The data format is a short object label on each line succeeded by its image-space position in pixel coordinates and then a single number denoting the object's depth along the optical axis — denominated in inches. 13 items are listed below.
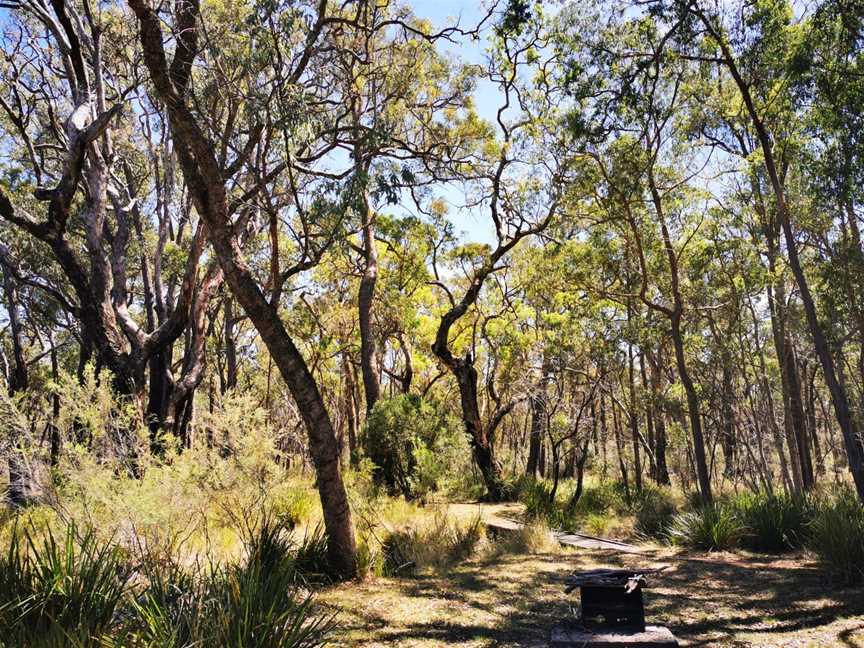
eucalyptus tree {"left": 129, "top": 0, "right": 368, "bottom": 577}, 250.8
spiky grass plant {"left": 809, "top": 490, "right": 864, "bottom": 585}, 263.1
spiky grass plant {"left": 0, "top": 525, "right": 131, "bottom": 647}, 133.0
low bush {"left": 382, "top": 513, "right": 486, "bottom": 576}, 307.4
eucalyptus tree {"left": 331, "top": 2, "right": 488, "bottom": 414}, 303.1
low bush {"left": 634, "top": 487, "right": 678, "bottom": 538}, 435.2
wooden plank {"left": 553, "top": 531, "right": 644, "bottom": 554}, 392.8
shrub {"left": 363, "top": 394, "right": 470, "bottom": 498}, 537.3
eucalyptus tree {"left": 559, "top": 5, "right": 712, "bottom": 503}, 338.0
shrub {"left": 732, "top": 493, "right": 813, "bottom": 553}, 359.9
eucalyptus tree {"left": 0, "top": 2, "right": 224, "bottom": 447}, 436.1
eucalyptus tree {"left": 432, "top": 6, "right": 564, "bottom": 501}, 506.6
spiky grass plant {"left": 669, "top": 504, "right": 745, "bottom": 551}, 368.5
